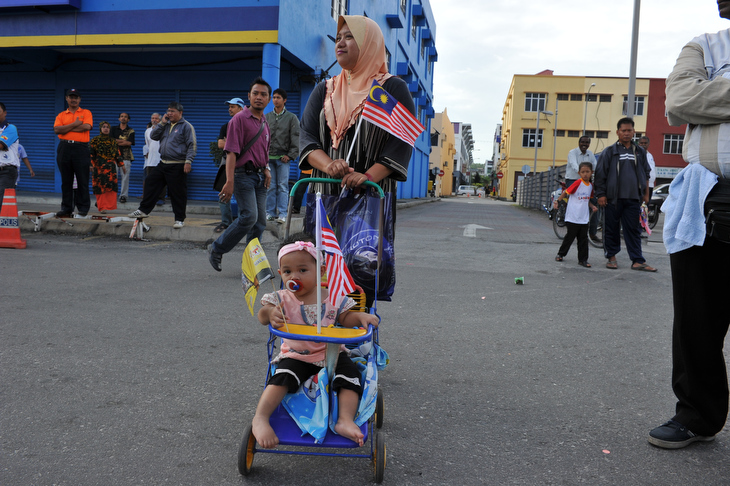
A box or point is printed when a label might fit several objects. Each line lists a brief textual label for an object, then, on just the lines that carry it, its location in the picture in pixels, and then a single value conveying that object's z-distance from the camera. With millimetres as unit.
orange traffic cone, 7977
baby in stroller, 2246
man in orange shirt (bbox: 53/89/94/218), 9289
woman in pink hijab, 3043
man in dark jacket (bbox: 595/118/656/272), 7906
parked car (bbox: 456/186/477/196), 88944
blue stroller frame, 2166
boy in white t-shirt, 8453
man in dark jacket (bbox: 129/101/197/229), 8992
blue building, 13180
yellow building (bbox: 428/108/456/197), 67562
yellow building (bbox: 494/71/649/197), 57031
